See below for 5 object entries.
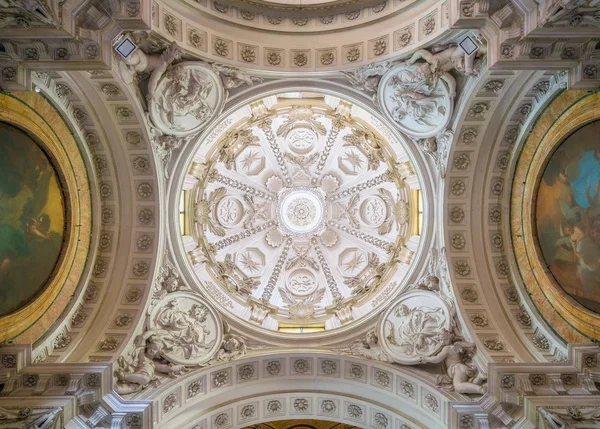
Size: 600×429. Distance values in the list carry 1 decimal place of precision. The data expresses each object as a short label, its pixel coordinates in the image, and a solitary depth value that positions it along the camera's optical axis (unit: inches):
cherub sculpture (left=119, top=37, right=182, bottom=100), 615.5
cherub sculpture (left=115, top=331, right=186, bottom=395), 655.1
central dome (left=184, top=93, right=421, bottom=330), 805.2
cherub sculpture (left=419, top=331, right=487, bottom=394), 649.6
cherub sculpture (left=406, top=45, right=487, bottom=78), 615.2
